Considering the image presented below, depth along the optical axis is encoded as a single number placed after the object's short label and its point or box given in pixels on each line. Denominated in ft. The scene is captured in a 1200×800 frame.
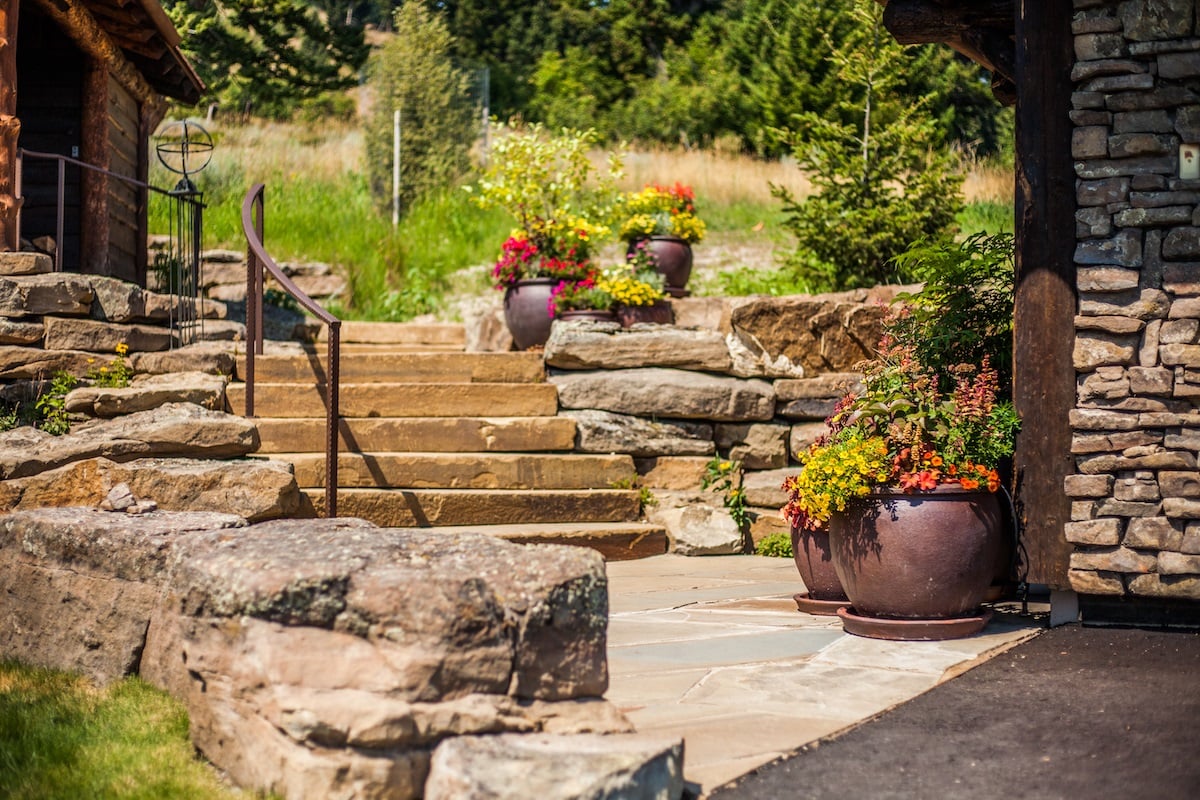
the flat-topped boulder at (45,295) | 21.59
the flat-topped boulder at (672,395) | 23.97
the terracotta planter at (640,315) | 27.91
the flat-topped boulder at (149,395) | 20.92
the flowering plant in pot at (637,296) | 27.78
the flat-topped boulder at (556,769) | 7.61
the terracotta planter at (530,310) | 27.86
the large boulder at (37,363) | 21.12
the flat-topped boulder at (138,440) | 17.43
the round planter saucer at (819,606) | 15.74
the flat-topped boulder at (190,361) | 23.59
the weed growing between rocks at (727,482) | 23.24
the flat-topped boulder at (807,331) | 24.77
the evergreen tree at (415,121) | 47.37
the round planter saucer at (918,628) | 13.78
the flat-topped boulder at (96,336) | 22.07
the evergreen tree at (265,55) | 67.87
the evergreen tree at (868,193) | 31.07
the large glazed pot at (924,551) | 13.65
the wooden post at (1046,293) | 14.65
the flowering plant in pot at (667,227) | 31.04
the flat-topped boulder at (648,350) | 24.31
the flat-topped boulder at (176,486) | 17.07
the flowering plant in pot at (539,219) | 28.07
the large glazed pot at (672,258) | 30.99
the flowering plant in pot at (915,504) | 13.69
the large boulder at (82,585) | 11.14
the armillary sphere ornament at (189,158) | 43.88
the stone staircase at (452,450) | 21.53
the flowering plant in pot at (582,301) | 27.48
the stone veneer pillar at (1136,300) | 14.11
